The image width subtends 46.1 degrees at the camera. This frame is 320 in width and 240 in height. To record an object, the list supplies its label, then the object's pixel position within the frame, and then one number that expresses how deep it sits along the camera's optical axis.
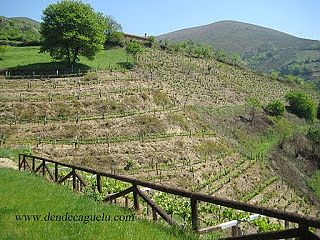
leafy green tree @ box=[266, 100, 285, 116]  67.44
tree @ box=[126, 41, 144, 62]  78.69
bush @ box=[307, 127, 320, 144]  62.88
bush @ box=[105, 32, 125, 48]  89.00
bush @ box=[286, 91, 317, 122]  74.50
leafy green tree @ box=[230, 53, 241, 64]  104.81
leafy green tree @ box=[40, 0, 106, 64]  61.97
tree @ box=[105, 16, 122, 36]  91.75
